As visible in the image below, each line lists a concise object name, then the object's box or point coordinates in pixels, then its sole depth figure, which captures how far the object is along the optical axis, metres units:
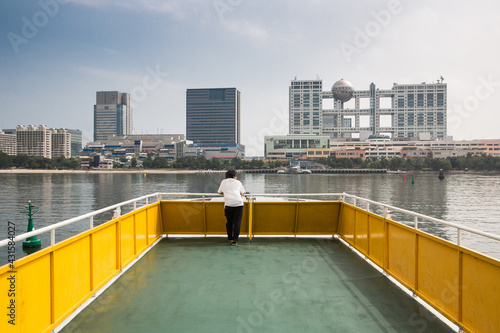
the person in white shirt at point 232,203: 7.98
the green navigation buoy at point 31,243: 15.92
